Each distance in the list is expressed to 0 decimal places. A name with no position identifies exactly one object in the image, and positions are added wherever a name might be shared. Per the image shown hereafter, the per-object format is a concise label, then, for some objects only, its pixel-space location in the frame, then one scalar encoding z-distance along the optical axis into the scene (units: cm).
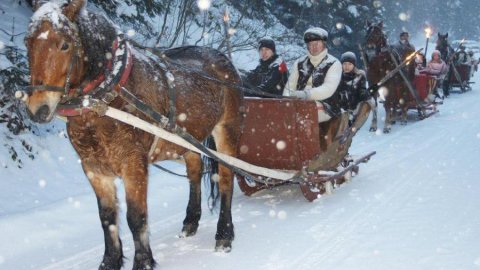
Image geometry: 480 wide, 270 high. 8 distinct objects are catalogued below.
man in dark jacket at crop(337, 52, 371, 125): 683
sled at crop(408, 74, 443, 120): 1209
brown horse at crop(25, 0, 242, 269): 292
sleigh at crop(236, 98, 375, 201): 546
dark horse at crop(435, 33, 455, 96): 1851
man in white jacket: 569
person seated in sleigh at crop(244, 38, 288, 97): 642
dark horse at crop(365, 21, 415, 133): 1099
